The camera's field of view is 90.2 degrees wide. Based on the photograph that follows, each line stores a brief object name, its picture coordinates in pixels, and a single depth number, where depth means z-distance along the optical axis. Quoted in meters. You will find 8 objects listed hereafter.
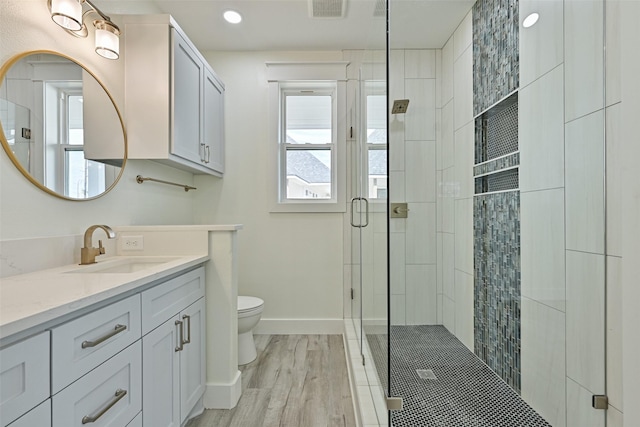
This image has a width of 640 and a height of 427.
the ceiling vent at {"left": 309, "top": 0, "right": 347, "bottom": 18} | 2.22
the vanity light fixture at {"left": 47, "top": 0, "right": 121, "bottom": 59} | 1.38
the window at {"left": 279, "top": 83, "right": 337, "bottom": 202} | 3.03
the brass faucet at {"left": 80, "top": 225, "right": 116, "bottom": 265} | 1.48
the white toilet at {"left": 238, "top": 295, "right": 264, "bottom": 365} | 2.19
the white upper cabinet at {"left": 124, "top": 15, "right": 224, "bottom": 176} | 1.88
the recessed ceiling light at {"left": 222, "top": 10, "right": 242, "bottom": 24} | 2.37
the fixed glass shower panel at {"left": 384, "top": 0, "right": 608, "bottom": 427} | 1.20
